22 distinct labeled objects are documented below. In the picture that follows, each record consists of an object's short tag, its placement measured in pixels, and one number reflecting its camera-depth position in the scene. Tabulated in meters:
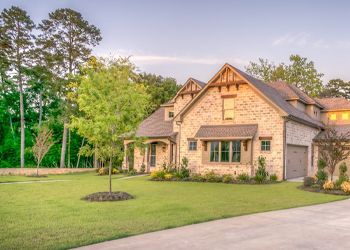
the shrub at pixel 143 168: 28.99
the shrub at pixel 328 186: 16.53
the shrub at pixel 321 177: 18.12
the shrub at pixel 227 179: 21.67
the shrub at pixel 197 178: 22.64
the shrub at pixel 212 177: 22.11
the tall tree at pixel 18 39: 35.09
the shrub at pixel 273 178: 21.95
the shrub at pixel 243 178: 21.71
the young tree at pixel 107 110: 14.12
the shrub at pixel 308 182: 17.83
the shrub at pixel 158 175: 23.27
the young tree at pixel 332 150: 18.30
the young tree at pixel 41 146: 27.73
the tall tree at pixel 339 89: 59.47
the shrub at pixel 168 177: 23.09
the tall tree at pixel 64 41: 38.38
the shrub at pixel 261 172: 20.91
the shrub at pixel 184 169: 23.88
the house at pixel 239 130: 22.69
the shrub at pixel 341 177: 16.83
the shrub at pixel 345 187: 15.74
